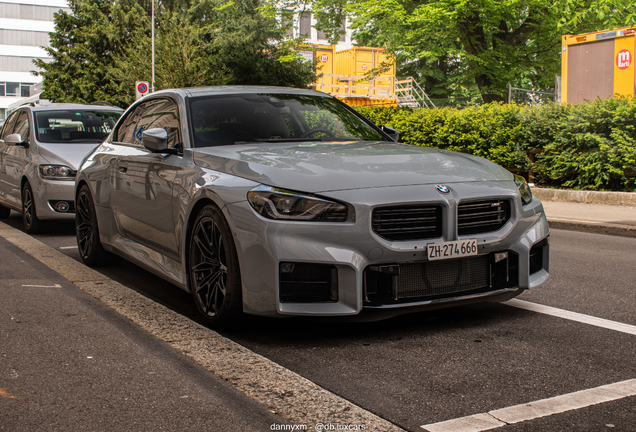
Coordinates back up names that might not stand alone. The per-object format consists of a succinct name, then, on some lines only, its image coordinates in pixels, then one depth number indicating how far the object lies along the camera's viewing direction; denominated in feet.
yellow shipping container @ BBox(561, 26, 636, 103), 51.08
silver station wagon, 29.96
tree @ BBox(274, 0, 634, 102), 86.89
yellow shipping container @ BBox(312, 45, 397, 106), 113.39
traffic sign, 89.32
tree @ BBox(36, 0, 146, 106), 136.15
